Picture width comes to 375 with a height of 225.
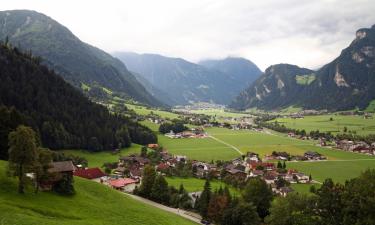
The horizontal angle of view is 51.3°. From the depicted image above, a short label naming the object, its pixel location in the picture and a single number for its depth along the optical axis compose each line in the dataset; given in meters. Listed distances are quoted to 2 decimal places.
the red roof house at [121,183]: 93.44
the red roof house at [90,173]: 96.35
